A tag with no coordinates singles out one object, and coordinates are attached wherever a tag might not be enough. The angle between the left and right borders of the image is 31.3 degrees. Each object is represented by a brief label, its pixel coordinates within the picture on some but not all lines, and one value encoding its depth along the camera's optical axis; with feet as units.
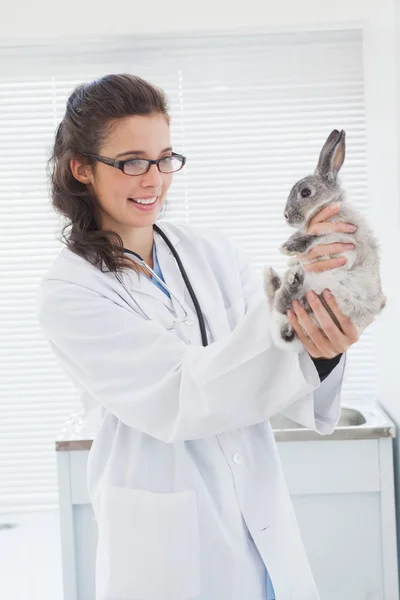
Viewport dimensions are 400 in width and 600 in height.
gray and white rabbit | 3.49
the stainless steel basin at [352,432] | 8.04
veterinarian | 4.41
